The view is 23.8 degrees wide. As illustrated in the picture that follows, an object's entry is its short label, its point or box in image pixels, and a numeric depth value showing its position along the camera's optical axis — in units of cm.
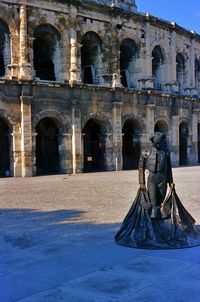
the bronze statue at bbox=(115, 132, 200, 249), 661
